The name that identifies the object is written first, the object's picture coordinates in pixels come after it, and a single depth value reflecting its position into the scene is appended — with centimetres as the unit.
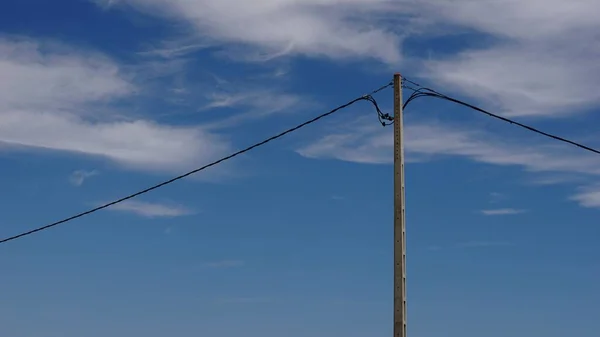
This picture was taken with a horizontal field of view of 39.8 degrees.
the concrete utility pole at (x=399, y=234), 2045
